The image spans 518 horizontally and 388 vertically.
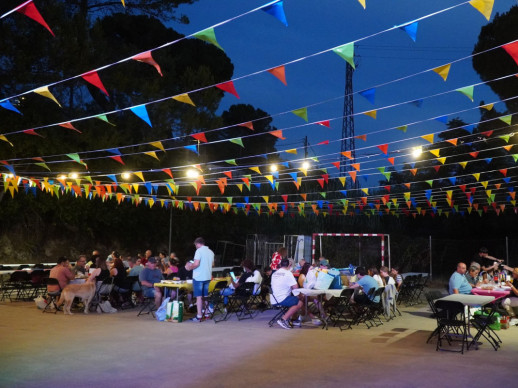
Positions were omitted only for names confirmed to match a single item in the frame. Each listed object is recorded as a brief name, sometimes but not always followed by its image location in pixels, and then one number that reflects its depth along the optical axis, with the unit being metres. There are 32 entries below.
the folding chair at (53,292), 11.18
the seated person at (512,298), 10.58
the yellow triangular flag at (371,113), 8.80
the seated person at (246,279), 10.88
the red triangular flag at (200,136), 9.81
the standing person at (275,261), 14.38
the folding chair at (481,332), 7.70
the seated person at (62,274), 11.28
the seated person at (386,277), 11.78
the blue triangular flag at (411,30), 5.55
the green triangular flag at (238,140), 10.47
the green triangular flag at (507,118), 9.15
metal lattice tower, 29.13
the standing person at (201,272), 10.09
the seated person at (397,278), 12.99
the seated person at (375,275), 10.93
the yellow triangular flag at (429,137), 10.14
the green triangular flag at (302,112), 8.27
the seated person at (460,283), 10.06
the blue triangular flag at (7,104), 7.83
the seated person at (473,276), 11.27
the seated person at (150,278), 11.30
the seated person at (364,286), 9.82
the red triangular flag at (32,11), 5.07
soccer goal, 23.19
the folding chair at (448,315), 7.49
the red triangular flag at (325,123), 9.72
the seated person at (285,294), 9.52
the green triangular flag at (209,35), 5.41
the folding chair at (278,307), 9.75
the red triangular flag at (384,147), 11.01
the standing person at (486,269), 13.14
